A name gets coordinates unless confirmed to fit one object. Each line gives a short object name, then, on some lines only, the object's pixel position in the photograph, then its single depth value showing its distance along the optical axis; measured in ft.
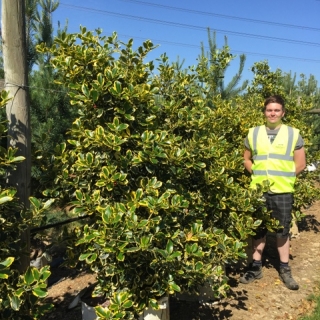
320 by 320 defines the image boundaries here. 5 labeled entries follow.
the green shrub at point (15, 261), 5.94
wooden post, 6.72
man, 10.69
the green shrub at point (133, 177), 6.88
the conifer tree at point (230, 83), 21.34
